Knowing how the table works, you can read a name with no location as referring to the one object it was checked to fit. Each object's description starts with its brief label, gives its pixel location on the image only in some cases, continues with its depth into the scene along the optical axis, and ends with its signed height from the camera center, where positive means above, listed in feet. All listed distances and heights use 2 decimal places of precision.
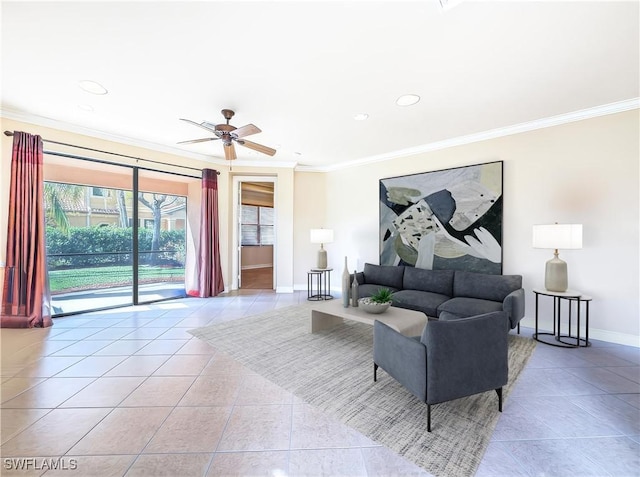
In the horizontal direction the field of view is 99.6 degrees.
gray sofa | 10.67 -2.53
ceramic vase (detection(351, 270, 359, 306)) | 10.96 -2.28
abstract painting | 12.92 +1.02
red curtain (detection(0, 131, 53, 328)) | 11.58 -0.36
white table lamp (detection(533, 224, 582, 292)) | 9.64 -0.15
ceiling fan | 10.05 +4.01
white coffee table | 9.18 -2.88
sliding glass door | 14.42 +0.17
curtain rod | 12.09 +4.47
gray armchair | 5.69 -2.66
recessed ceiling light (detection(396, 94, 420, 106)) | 9.77 +5.15
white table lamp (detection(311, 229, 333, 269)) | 17.56 +0.10
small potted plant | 9.93 -2.43
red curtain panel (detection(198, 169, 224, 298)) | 17.74 -0.22
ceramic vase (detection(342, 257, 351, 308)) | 11.00 -2.13
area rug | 5.35 -4.12
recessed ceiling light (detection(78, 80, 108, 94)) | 9.11 +5.19
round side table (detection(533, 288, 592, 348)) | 10.04 -3.39
